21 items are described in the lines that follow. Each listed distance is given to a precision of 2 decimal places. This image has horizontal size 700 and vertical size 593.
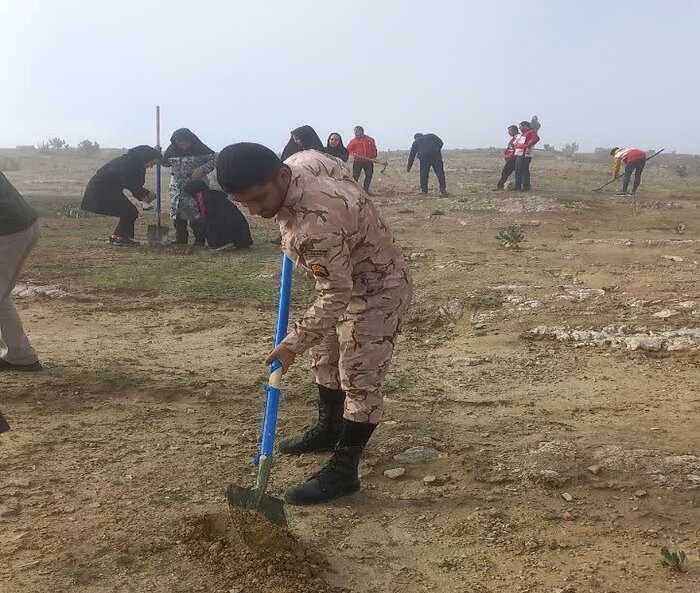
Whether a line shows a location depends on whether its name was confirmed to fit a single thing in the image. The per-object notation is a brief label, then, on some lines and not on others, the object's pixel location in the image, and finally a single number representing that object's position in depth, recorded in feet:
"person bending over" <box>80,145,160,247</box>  28.17
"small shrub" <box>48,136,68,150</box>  114.11
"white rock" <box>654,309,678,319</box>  17.07
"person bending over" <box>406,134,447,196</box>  47.32
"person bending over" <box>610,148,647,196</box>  48.80
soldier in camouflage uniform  7.80
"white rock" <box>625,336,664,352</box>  15.38
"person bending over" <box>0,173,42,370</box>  12.13
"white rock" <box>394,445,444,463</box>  10.91
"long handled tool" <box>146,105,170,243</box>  30.06
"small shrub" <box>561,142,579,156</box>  130.11
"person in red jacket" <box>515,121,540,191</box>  45.50
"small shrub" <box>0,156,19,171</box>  78.89
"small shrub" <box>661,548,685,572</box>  7.77
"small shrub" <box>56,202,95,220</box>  38.16
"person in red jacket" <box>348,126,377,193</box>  45.19
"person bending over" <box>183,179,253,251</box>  28.22
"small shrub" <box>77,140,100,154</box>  103.52
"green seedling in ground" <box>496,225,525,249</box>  27.27
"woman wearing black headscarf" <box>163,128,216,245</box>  27.76
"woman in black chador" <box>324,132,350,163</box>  33.60
